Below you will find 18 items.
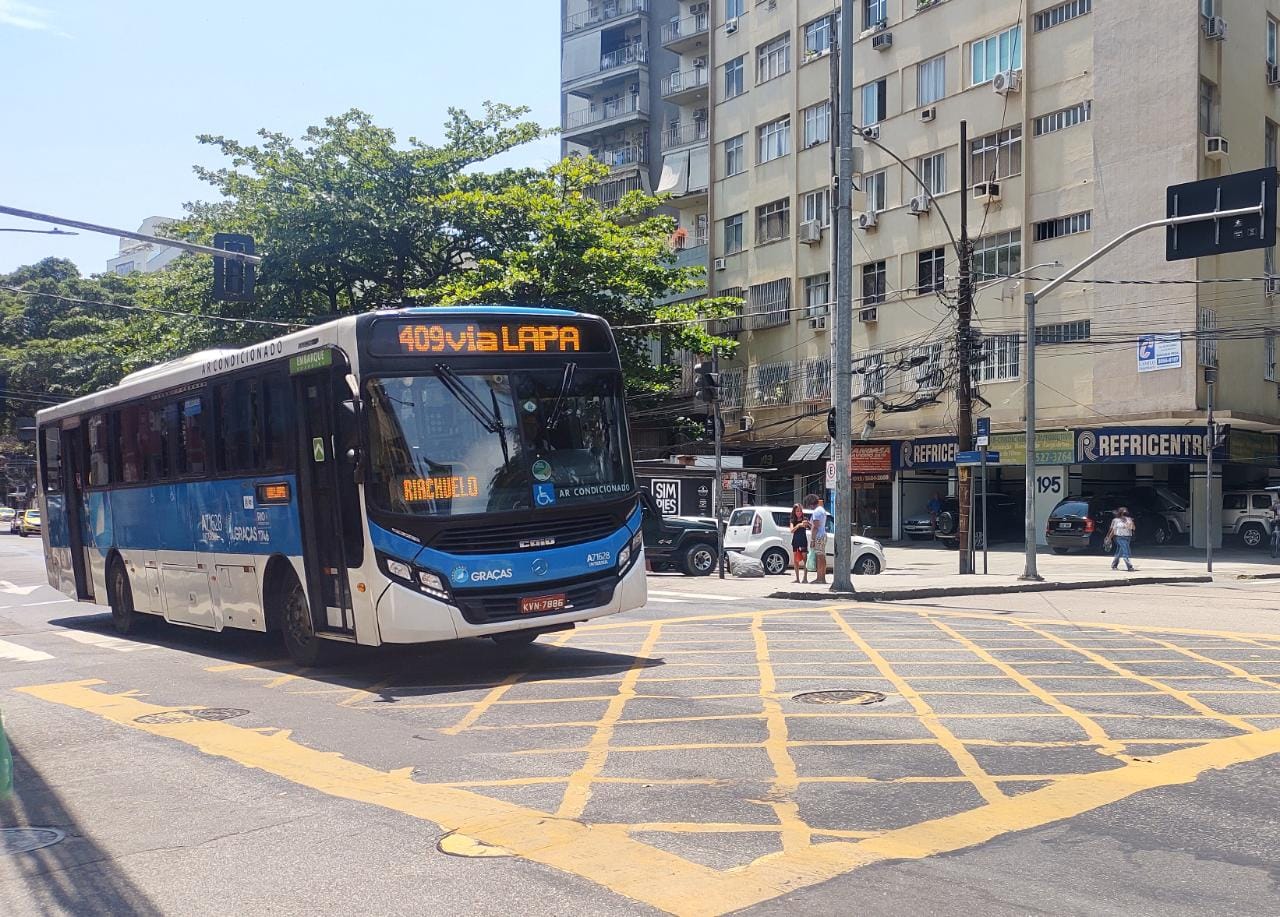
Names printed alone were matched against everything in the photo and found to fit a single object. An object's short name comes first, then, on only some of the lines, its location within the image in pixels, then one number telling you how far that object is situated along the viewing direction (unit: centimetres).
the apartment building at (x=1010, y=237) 3469
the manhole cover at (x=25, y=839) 613
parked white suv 3709
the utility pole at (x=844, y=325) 2073
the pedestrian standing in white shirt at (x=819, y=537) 2373
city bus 1089
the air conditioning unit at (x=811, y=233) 4466
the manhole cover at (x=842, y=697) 955
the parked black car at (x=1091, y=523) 3581
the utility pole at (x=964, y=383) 2655
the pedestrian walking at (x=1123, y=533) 2870
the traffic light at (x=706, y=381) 2480
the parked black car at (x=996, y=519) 3941
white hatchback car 2806
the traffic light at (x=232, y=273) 2142
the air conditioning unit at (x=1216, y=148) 3412
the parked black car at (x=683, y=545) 2705
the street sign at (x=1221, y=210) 1758
